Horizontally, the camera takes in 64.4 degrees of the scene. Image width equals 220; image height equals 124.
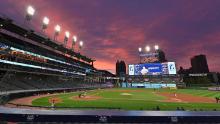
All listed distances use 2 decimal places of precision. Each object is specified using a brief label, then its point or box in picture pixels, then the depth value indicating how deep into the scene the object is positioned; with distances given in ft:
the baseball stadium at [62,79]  43.65
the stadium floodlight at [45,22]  182.84
